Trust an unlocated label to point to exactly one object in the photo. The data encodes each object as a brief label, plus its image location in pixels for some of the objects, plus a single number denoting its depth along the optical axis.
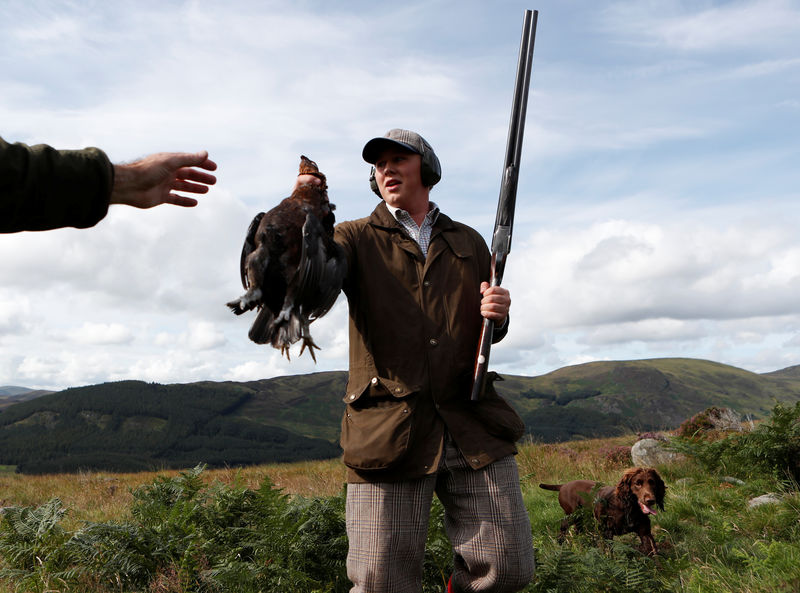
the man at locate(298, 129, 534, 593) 3.08
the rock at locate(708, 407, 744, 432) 11.17
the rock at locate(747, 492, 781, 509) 6.51
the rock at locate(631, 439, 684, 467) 10.49
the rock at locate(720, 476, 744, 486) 7.71
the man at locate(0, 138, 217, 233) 1.92
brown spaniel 5.58
